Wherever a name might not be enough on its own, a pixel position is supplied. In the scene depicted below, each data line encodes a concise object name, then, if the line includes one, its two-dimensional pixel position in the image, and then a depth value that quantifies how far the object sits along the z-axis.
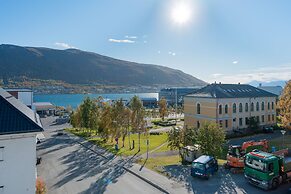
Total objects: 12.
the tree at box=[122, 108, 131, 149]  38.00
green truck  19.20
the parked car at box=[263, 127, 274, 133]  48.12
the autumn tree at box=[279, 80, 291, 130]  42.73
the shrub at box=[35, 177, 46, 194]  15.30
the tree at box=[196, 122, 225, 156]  25.41
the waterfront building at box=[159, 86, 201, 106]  152.93
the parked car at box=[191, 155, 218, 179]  21.86
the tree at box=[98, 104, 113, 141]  39.50
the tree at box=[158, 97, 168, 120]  74.06
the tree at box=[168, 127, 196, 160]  28.84
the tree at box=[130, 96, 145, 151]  37.59
